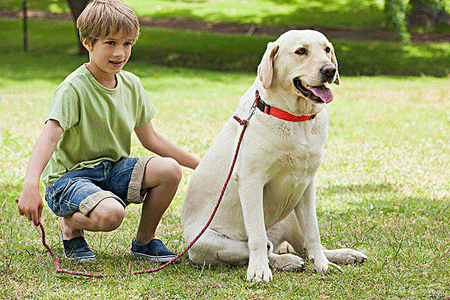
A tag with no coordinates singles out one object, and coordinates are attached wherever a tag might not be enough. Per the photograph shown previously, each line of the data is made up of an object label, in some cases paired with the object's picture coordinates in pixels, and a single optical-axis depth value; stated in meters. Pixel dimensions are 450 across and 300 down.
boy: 6.80
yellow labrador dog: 6.37
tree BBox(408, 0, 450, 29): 42.53
